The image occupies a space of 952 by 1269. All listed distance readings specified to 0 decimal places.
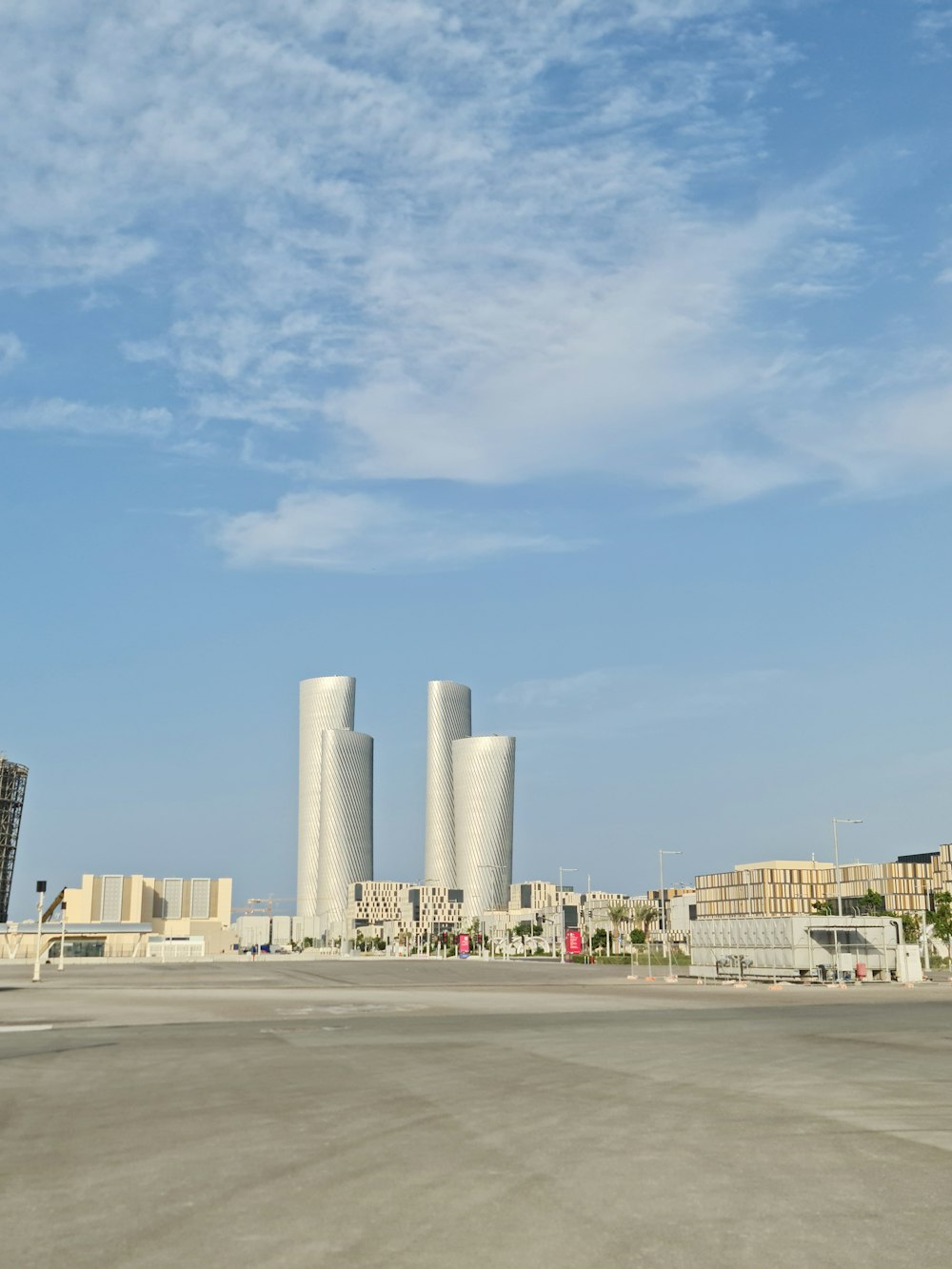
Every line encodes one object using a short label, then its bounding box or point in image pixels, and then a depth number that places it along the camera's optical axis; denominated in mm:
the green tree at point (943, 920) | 138125
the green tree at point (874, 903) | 167125
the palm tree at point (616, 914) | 162362
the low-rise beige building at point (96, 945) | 169500
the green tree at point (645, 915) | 176125
